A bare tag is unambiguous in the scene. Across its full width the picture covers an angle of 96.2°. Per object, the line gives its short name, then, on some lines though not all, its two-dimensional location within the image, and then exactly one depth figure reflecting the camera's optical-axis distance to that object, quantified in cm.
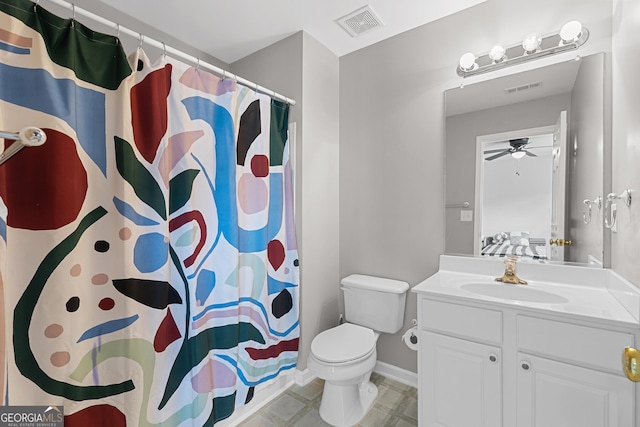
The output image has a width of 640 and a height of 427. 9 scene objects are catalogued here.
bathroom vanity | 103
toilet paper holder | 170
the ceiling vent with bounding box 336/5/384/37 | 183
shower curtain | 108
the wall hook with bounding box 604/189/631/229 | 109
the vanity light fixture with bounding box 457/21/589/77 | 144
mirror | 146
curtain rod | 115
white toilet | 162
